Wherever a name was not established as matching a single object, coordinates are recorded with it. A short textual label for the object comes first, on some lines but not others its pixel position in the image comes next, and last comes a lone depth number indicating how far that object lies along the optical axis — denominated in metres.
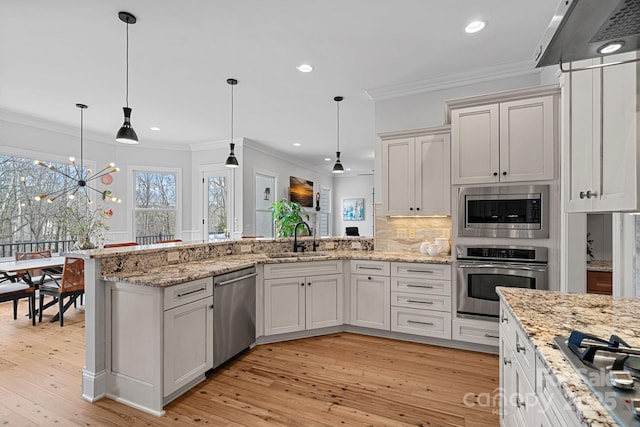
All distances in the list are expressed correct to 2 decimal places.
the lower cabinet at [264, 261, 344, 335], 3.22
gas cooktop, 0.70
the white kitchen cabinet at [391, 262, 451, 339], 3.12
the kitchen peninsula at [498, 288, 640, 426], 0.78
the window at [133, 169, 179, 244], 6.50
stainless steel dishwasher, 2.59
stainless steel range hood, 0.80
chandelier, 5.25
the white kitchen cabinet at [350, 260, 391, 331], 3.34
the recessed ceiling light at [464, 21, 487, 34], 2.58
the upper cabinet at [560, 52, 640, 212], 1.14
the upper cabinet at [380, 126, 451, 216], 3.37
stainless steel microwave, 2.79
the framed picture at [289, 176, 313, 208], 8.26
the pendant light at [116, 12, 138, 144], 2.83
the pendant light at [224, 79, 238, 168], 4.37
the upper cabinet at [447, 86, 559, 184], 2.75
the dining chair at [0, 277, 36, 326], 3.54
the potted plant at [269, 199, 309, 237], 6.63
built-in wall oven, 2.78
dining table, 3.50
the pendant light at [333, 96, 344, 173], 4.23
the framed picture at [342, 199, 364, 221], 10.87
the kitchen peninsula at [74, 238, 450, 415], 2.09
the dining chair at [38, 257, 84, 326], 3.66
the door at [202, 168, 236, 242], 6.49
